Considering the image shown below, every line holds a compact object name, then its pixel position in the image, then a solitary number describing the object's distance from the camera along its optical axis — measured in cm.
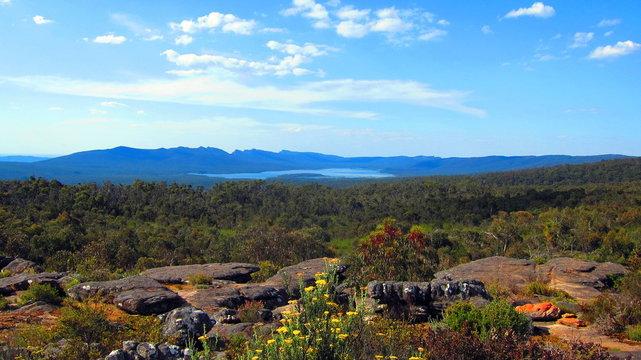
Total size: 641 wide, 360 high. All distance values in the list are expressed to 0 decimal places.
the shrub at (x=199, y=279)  1652
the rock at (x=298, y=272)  1439
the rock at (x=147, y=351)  662
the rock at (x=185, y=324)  815
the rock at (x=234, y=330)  869
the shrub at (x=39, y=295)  1215
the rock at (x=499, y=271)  1739
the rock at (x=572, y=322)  1149
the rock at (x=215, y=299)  1208
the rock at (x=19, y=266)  1833
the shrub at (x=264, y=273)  1895
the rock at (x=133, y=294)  1127
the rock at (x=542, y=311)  1202
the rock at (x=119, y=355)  622
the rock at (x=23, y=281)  1383
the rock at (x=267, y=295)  1275
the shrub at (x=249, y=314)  1020
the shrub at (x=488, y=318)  884
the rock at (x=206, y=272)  1731
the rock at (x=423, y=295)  1136
